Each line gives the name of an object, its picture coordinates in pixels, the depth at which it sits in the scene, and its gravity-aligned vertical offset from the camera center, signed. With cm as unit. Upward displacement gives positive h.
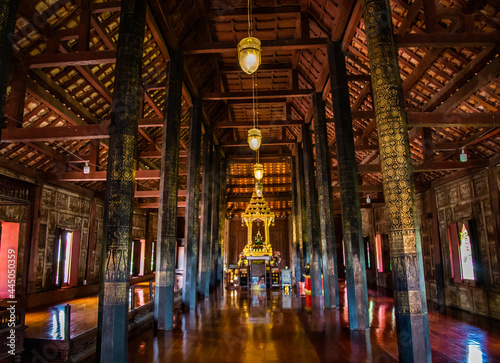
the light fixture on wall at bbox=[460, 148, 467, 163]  763 +186
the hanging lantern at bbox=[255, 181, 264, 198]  1322 +203
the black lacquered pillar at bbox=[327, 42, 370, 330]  626 +87
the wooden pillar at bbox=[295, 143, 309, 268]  1429 +139
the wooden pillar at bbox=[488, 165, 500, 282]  787 +81
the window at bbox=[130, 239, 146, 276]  1663 -96
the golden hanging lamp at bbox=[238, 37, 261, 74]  493 +286
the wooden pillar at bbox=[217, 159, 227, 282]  1520 +92
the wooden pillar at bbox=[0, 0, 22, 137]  281 +184
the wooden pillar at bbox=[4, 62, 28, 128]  673 +306
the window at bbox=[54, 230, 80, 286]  1102 -64
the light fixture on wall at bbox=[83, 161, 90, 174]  903 +198
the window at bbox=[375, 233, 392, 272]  1468 -83
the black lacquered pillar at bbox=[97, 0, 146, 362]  421 +75
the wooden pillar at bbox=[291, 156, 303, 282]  1513 -8
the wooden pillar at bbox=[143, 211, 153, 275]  1788 -43
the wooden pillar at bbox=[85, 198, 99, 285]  1243 -24
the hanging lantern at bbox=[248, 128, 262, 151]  827 +259
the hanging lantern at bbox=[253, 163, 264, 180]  1090 +229
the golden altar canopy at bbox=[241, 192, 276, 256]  1424 +95
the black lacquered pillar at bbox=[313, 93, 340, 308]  815 +59
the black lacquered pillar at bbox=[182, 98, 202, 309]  877 +65
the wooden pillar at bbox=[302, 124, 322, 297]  1067 +75
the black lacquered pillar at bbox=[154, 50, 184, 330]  650 +66
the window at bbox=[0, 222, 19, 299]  820 -45
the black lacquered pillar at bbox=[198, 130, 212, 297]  1088 +23
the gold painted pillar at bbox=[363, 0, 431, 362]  357 +59
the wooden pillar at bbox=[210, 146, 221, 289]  1398 +47
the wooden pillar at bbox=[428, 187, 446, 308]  1028 -70
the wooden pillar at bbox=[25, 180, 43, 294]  953 -28
